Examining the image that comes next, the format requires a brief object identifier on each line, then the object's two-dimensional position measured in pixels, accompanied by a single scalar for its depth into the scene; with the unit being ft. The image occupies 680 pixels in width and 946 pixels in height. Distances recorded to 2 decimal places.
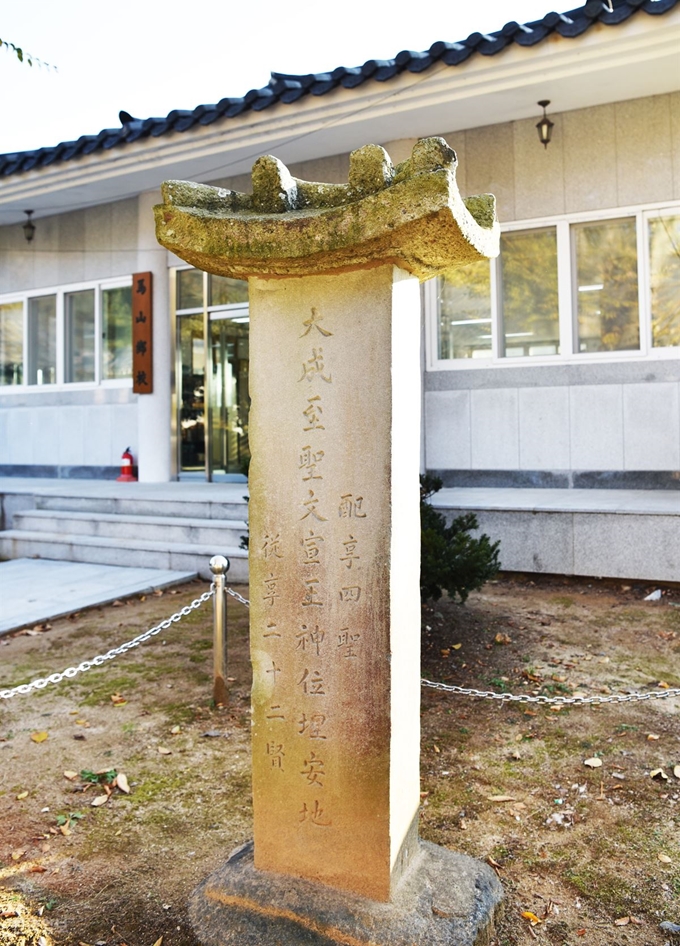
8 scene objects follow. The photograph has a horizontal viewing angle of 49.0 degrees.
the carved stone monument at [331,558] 7.61
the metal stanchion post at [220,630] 14.98
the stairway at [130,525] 26.45
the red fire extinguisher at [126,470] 37.73
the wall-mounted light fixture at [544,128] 27.63
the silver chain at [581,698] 13.26
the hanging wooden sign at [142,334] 37.22
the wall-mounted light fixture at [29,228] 40.34
